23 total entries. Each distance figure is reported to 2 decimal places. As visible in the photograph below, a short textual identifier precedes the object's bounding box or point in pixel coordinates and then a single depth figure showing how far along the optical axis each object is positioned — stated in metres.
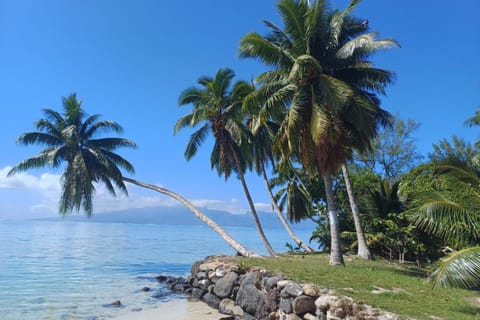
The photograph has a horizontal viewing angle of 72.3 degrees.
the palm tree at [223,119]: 17.34
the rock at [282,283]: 8.95
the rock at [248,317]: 9.68
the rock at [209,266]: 13.00
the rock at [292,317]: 8.01
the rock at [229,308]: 10.38
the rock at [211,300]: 11.63
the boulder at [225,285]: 11.36
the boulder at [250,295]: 9.71
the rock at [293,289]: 8.26
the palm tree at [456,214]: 5.82
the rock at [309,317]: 7.61
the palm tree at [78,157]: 19.69
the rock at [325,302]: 7.22
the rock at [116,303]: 11.83
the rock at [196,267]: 14.14
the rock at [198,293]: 12.89
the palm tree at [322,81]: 11.20
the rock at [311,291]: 7.91
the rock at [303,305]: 7.82
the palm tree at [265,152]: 18.80
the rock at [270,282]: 9.36
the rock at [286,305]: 8.31
